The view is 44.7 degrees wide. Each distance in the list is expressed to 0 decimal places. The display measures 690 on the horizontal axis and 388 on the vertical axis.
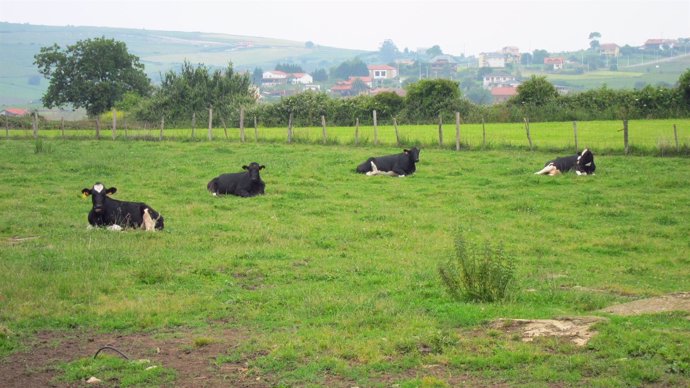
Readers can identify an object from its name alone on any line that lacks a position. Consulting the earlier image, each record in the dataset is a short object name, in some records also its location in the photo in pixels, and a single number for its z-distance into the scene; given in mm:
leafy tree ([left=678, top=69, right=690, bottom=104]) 49938
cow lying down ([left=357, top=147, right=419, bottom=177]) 28516
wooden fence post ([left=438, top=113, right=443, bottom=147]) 36094
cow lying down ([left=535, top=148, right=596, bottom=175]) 27062
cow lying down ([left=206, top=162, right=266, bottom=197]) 23516
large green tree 76750
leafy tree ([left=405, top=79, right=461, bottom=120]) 59403
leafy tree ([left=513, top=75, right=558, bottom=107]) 57562
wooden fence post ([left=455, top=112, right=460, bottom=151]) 34931
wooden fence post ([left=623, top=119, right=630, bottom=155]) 31616
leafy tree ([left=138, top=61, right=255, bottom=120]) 62969
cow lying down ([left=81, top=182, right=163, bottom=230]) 17875
